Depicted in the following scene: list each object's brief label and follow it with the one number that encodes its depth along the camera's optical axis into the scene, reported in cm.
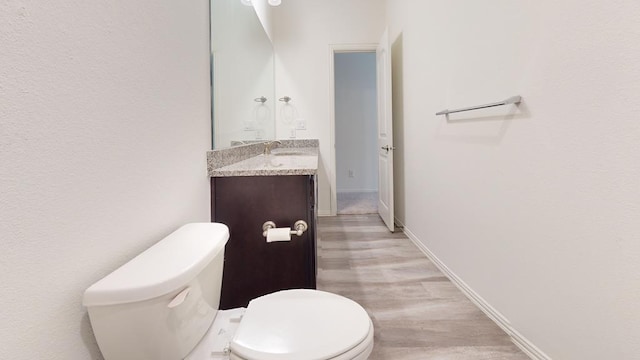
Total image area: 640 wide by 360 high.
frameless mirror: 151
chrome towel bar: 130
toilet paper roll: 129
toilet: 61
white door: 308
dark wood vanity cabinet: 138
